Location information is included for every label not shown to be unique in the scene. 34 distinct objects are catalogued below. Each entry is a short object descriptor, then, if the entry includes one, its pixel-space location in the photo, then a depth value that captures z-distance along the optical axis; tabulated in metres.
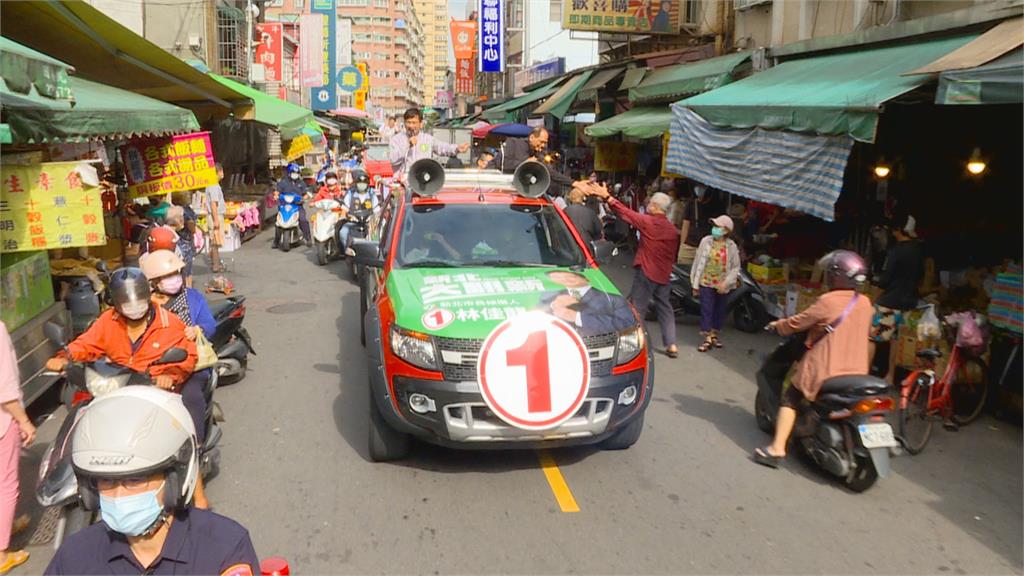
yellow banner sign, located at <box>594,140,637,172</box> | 18.41
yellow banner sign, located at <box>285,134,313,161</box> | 22.14
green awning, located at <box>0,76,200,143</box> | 6.28
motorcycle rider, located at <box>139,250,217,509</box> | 4.75
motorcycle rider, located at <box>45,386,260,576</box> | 2.30
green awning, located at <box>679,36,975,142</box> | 7.56
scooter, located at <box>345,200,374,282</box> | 13.86
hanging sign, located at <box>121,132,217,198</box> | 10.46
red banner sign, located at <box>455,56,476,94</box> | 54.81
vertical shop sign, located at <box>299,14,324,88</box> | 33.16
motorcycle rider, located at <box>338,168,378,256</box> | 16.23
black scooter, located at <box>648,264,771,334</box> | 10.49
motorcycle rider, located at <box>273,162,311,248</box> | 17.26
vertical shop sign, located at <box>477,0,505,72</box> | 37.81
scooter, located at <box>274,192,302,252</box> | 17.27
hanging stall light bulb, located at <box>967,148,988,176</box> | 9.55
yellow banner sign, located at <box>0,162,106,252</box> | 6.71
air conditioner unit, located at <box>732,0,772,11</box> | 14.39
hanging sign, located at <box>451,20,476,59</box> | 49.56
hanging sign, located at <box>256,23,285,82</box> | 32.47
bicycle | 6.44
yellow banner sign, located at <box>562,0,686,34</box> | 17.72
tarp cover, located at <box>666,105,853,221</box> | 8.22
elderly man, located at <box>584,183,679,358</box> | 8.65
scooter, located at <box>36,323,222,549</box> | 3.83
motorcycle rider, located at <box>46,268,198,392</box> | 4.26
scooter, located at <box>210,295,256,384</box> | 7.57
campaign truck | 5.07
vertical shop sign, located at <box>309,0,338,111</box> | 35.62
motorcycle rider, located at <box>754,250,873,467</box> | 5.48
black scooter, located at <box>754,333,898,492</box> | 5.26
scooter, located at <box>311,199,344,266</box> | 15.40
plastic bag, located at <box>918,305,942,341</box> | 7.39
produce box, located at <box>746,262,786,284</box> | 11.23
